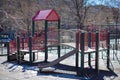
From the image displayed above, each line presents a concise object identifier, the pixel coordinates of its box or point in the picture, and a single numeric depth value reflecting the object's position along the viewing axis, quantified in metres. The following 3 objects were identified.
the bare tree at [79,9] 17.76
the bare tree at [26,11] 20.04
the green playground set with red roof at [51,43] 7.18
